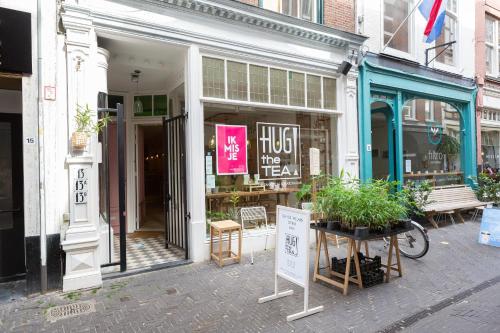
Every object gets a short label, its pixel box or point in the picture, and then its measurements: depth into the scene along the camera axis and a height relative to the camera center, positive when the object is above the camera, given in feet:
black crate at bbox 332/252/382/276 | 15.75 -4.84
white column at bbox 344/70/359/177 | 26.12 +3.11
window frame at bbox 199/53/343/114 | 20.26 +5.14
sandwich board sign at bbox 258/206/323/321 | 12.46 -3.38
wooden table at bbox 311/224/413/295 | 14.52 -4.55
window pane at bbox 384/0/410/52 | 30.09 +13.33
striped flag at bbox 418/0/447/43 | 27.86 +12.79
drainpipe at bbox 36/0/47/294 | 14.65 +0.23
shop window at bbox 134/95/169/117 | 27.53 +5.38
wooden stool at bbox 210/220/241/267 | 18.26 -4.09
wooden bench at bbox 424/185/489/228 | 28.35 -3.55
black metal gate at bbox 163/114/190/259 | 19.92 -0.94
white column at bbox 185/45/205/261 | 19.34 +0.99
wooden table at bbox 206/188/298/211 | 20.93 -1.80
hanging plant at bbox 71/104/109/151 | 14.99 +2.09
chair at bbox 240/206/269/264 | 22.09 -3.27
